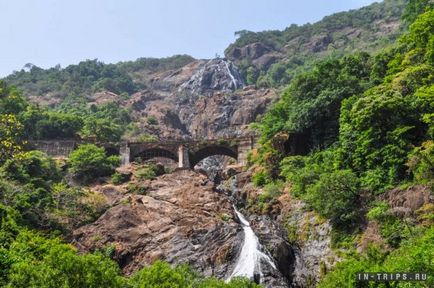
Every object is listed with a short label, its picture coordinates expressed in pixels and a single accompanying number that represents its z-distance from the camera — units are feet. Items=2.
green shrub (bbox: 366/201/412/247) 102.27
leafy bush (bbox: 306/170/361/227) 120.78
